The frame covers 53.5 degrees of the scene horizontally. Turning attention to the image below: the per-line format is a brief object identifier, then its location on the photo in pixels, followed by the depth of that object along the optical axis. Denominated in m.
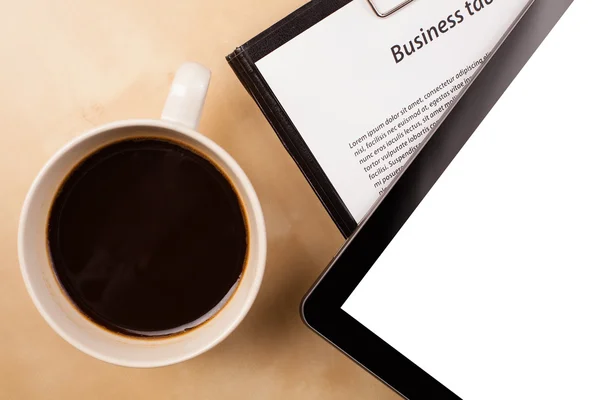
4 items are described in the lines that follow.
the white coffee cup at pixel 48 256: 0.40
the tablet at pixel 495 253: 0.45
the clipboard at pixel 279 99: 0.46
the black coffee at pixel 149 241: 0.46
